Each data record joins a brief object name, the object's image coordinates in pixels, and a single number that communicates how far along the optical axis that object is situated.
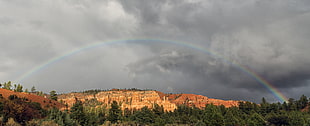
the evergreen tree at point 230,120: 102.97
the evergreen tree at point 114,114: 115.50
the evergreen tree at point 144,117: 124.19
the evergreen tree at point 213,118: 99.31
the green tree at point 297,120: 96.74
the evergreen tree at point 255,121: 97.16
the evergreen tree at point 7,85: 156.60
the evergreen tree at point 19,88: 158.85
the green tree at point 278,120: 107.59
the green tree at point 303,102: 165.48
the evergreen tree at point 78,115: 94.41
